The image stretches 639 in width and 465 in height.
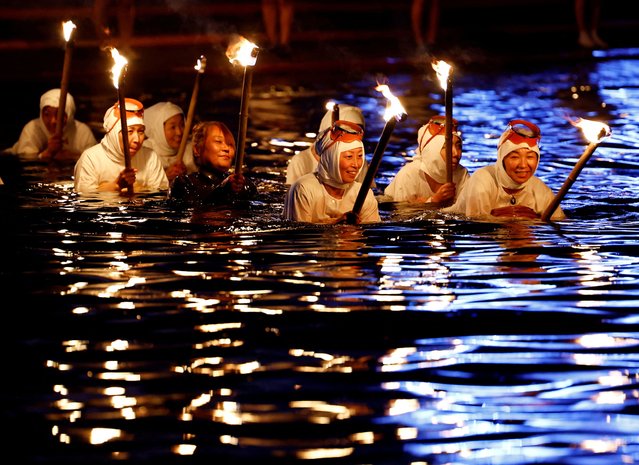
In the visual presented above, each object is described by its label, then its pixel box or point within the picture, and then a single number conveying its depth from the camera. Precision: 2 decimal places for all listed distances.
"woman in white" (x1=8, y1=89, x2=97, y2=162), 17.09
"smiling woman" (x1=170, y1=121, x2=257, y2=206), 12.81
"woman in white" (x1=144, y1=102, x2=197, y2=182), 15.80
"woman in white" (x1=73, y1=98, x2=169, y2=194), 13.96
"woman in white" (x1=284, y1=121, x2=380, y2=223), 11.07
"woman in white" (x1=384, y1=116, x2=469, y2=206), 13.41
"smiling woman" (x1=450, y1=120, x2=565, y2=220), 11.61
